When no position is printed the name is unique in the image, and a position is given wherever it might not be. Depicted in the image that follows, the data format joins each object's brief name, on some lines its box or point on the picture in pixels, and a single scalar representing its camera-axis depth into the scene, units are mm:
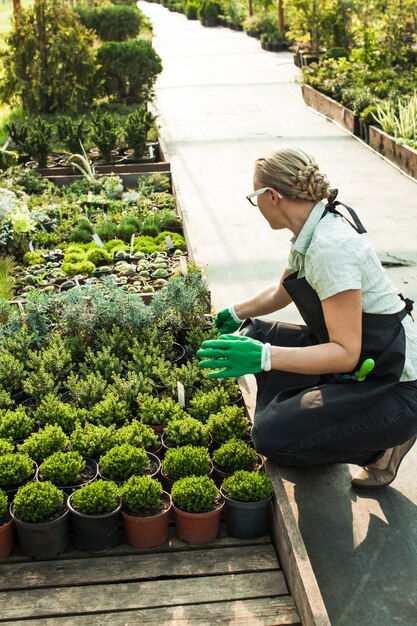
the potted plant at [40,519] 2633
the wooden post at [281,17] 19875
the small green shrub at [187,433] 3080
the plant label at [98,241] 5371
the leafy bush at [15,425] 3098
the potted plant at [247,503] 2766
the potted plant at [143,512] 2707
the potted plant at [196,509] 2721
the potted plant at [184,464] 2887
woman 2783
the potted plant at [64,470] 2818
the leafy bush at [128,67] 11297
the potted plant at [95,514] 2668
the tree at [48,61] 9469
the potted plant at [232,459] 2953
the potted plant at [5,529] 2658
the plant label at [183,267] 4328
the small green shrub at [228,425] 3143
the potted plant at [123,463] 2854
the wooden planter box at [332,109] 10055
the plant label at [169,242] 5327
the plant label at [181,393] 3254
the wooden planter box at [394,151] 8055
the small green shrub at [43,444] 2971
